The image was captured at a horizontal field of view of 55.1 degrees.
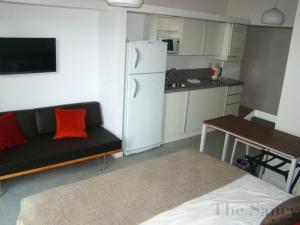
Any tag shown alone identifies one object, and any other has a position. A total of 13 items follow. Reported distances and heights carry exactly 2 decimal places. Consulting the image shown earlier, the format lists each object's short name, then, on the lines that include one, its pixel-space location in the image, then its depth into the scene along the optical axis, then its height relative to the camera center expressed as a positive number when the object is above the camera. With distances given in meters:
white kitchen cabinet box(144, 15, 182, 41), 4.57 +0.17
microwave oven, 4.70 -0.10
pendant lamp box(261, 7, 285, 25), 3.55 +0.33
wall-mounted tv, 3.37 -0.31
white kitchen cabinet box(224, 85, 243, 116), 5.50 -1.08
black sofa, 3.08 -1.33
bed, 1.92 -1.17
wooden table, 2.77 -0.96
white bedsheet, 1.92 -1.16
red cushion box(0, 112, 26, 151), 3.22 -1.16
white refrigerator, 3.88 -0.80
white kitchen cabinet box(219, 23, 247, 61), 5.36 +0.02
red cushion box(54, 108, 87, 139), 3.71 -1.17
